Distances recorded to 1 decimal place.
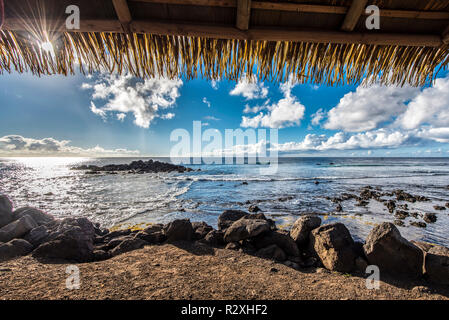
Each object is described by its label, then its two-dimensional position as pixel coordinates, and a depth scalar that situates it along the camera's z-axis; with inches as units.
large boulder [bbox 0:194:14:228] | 209.6
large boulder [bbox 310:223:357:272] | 140.0
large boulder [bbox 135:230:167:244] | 191.2
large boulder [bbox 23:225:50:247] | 175.3
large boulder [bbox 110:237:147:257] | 167.6
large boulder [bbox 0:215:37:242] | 176.7
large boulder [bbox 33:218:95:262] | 151.5
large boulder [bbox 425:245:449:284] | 120.5
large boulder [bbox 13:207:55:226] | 230.1
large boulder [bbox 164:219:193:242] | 190.7
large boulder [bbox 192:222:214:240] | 199.9
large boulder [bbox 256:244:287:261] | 158.9
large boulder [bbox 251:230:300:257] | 166.6
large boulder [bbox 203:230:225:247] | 185.8
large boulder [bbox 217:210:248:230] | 239.7
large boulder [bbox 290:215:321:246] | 173.8
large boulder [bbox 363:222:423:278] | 129.1
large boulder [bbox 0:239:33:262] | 146.6
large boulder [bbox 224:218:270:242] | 178.4
